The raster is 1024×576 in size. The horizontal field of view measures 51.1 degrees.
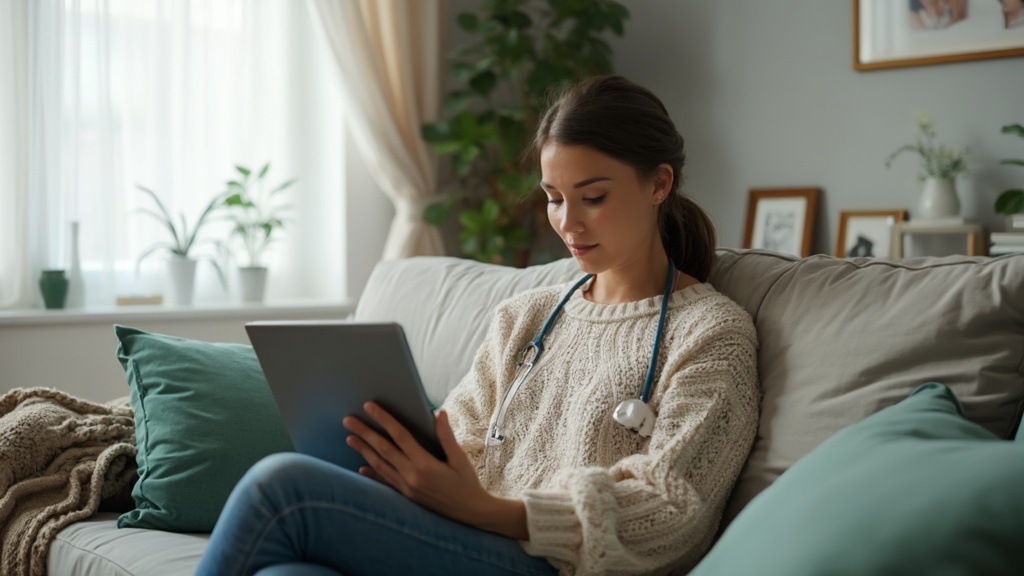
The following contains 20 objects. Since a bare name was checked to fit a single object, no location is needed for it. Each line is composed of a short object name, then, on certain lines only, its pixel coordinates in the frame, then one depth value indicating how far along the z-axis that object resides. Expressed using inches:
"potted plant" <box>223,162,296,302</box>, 142.8
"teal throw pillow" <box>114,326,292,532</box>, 73.1
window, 133.6
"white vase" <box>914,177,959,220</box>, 129.0
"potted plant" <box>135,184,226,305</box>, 137.6
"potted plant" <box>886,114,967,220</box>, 129.0
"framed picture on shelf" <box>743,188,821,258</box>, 142.9
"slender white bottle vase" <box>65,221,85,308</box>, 132.0
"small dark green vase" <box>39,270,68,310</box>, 129.0
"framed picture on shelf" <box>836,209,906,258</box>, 136.6
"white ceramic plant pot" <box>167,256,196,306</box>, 137.4
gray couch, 54.3
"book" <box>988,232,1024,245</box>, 114.4
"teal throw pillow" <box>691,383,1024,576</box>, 33.4
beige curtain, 145.8
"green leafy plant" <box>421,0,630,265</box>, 149.6
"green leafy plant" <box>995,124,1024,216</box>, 123.4
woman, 50.9
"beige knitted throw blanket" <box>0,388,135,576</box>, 72.3
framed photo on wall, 128.9
